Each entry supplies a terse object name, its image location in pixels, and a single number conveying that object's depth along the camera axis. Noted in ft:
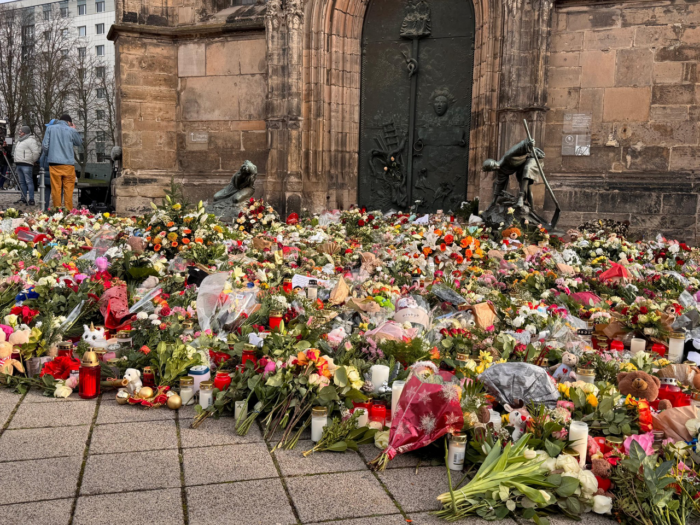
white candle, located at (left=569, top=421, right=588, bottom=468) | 8.66
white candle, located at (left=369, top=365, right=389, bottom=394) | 10.99
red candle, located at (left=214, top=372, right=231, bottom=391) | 11.29
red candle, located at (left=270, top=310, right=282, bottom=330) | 13.08
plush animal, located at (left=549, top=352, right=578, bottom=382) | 11.63
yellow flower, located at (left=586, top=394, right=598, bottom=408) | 9.93
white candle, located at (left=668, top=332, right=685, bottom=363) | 13.20
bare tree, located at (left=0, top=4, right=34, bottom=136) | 89.86
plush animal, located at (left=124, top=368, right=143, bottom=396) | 11.59
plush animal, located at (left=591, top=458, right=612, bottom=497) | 8.23
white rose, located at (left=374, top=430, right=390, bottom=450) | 9.71
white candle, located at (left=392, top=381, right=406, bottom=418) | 10.10
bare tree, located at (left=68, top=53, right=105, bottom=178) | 105.83
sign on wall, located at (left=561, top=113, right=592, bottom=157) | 32.09
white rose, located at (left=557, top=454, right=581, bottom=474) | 8.29
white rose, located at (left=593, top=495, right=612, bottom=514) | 7.96
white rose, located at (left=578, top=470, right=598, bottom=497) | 8.04
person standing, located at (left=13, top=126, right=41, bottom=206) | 44.32
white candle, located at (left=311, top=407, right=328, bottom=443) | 9.98
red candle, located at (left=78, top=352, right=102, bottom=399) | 11.69
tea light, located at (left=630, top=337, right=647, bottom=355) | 13.79
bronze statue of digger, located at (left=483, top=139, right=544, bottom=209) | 27.58
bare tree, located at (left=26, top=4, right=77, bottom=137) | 92.94
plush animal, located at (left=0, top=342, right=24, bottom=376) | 12.11
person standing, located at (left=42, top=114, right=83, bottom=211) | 37.45
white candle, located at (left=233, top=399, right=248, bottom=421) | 10.61
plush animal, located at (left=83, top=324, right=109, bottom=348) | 13.38
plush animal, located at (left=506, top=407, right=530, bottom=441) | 9.24
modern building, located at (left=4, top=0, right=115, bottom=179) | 188.55
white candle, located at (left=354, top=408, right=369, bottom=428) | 10.16
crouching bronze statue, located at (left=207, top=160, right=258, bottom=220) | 30.17
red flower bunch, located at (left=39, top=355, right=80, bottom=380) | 12.19
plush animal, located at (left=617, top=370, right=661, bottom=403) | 10.32
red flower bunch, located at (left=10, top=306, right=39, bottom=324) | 14.05
